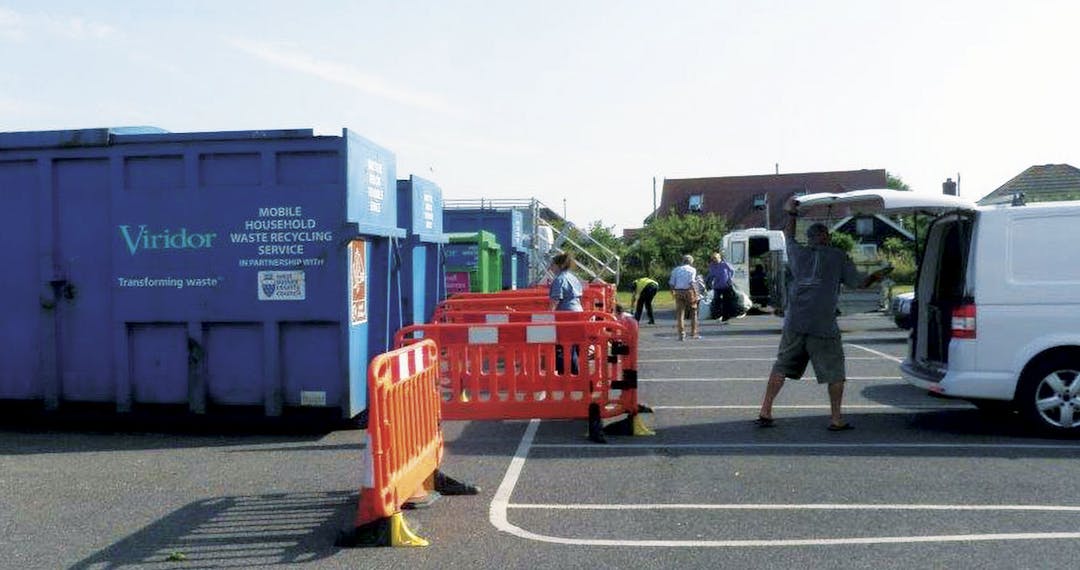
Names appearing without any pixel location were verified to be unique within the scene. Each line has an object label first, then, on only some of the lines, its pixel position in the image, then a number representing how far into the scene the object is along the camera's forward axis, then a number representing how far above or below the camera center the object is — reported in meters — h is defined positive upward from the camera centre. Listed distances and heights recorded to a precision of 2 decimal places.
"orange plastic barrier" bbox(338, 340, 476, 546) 5.85 -1.04
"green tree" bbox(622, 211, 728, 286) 52.72 +0.96
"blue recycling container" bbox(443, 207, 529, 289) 21.72 +0.85
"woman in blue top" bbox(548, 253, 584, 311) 12.19 -0.25
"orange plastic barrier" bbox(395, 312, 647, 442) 9.16 -0.88
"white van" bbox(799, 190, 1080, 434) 8.87 -0.44
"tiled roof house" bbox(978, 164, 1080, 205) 40.09 +3.24
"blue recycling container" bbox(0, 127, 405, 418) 9.41 +0.01
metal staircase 25.95 +0.59
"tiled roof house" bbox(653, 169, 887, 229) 68.88 +4.83
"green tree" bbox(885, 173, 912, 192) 90.47 +7.01
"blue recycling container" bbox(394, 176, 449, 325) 11.25 +0.20
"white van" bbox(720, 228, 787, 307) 32.25 +0.26
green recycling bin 17.67 +0.04
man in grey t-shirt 9.38 -0.38
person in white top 19.98 -0.48
